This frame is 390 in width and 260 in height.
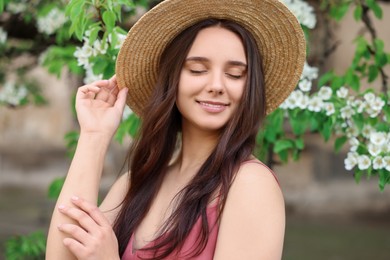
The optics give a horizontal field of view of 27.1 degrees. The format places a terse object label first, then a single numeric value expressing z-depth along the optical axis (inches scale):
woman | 84.7
